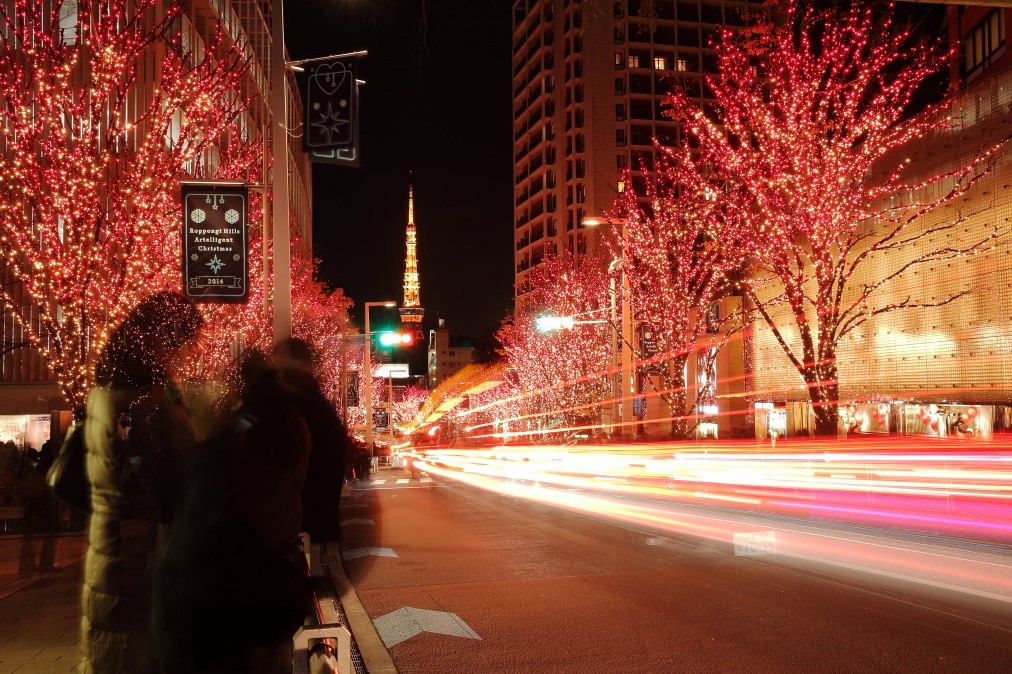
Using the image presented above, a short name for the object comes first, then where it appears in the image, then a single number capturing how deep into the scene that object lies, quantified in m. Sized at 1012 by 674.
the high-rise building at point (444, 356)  189.38
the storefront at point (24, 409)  26.75
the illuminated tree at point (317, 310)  35.16
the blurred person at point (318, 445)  3.90
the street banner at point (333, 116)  10.48
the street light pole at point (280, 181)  11.09
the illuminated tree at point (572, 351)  48.34
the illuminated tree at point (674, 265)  29.55
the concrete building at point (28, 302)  25.44
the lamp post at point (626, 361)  28.00
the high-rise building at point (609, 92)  81.12
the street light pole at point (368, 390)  35.69
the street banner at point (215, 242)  11.27
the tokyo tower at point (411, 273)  182.38
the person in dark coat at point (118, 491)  3.84
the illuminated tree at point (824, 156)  20.27
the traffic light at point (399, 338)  30.12
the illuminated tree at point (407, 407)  129.66
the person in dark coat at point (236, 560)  3.13
